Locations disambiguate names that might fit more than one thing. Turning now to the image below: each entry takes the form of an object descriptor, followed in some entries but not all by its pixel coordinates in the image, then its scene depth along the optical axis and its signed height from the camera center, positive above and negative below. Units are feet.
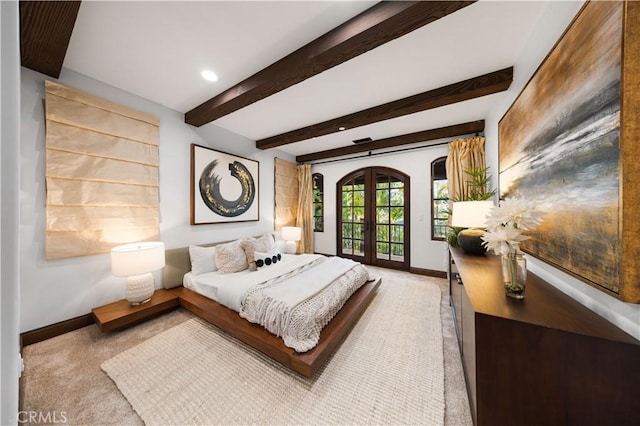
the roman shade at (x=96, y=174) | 6.35 +1.32
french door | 13.48 -0.38
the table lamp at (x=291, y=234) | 13.77 -1.44
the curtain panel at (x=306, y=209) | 15.99 +0.21
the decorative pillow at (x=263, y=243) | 10.12 -1.55
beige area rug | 4.30 -4.01
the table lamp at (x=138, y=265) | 6.77 -1.71
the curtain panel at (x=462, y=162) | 10.09 +2.41
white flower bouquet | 3.62 -0.47
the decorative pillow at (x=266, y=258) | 9.15 -2.06
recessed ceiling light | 6.64 +4.38
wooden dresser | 2.60 -2.07
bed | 5.29 -3.29
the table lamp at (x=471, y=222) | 6.64 -0.36
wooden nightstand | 6.47 -3.22
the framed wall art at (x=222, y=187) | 9.86 +1.31
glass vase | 3.63 -1.12
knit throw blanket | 5.57 -2.72
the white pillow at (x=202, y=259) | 8.96 -2.01
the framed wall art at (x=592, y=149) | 2.47 +0.88
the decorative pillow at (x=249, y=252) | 9.21 -1.78
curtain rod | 12.14 +3.77
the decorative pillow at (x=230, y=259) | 8.87 -1.96
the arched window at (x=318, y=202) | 16.43 +0.75
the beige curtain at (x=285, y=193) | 14.56 +1.36
